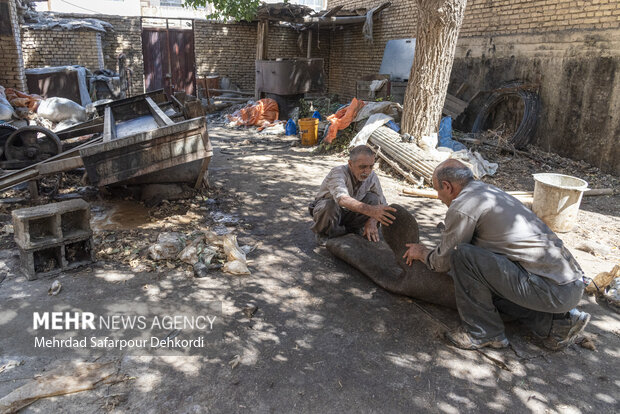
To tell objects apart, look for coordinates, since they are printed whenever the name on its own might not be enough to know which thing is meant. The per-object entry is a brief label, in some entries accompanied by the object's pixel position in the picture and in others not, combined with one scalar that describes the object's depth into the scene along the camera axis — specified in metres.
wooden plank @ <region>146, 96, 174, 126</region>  5.74
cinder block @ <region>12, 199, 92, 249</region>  3.67
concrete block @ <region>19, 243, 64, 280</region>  3.73
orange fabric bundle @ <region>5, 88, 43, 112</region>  9.95
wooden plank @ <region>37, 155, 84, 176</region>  4.78
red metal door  15.78
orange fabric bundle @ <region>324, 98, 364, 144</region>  9.43
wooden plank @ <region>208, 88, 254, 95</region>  15.92
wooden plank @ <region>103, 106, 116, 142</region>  5.43
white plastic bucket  5.03
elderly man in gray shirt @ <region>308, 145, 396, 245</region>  3.85
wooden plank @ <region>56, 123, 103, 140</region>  7.27
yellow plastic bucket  9.86
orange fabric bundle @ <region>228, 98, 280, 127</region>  12.62
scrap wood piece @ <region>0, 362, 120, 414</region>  2.37
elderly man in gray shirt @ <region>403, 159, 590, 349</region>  2.77
